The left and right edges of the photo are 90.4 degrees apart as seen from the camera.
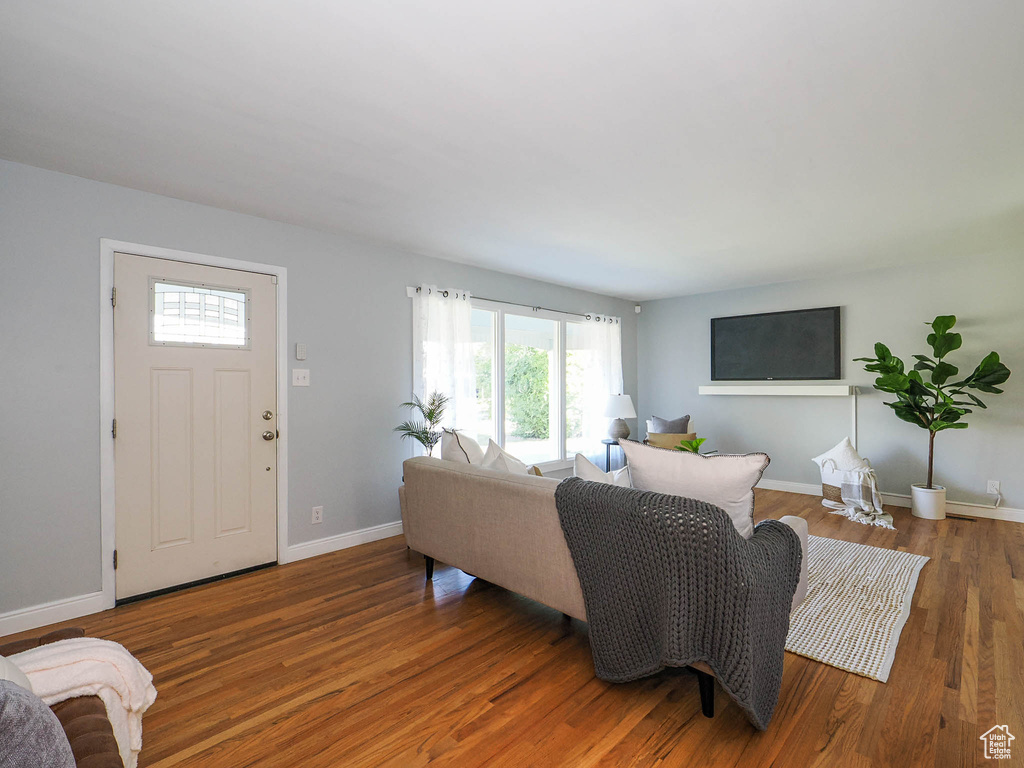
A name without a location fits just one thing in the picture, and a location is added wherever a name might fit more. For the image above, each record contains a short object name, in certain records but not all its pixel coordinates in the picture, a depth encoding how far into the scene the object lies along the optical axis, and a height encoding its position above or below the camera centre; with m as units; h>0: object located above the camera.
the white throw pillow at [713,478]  1.96 -0.37
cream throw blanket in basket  4.55 -0.95
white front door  2.96 -0.22
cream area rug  2.30 -1.21
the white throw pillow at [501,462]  2.88 -0.44
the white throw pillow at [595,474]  2.35 -0.42
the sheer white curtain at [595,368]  6.13 +0.22
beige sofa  2.27 -0.74
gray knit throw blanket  1.71 -0.74
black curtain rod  4.57 +0.84
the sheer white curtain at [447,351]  4.36 +0.31
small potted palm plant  4.07 -0.31
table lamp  5.67 -0.27
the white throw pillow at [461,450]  3.12 -0.40
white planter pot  4.52 -1.05
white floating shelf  5.20 -0.05
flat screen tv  5.38 +0.44
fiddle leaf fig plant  4.27 +0.01
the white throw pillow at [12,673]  0.98 -0.58
